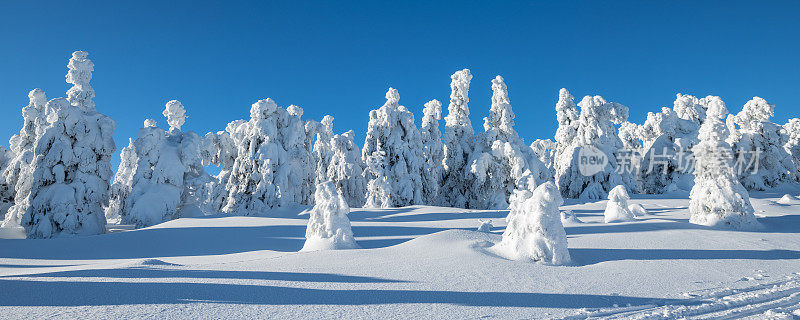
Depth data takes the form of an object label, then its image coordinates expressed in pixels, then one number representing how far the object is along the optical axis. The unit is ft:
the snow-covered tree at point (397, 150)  90.64
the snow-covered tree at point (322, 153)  133.59
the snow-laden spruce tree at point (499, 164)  98.12
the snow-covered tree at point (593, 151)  95.91
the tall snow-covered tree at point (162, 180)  71.51
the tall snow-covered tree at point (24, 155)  71.31
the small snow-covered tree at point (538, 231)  25.82
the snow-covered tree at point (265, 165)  80.38
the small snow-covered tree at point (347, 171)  104.72
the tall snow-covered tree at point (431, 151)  96.48
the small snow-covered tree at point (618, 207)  48.06
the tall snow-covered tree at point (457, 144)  108.99
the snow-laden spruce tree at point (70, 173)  61.05
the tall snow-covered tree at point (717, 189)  40.98
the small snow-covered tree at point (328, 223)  32.99
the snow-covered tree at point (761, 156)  99.14
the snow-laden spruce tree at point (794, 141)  122.03
